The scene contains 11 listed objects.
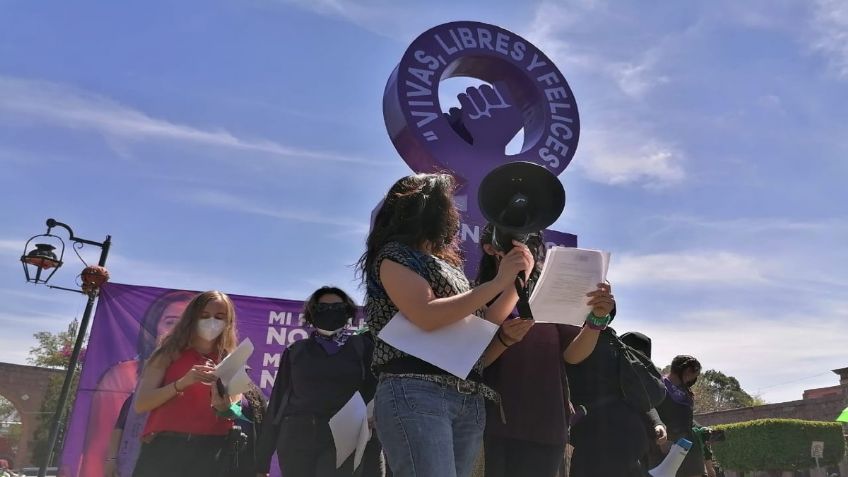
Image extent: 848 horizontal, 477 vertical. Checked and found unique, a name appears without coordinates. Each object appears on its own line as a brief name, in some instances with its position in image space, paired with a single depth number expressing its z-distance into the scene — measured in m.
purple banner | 5.78
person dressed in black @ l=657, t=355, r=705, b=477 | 4.80
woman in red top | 2.94
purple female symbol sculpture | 6.38
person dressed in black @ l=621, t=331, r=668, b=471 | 4.10
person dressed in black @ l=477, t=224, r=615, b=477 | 2.43
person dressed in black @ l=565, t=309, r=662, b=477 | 3.04
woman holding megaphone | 1.77
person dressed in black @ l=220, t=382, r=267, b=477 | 3.33
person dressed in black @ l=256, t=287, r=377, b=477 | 3.46
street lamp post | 6.55
